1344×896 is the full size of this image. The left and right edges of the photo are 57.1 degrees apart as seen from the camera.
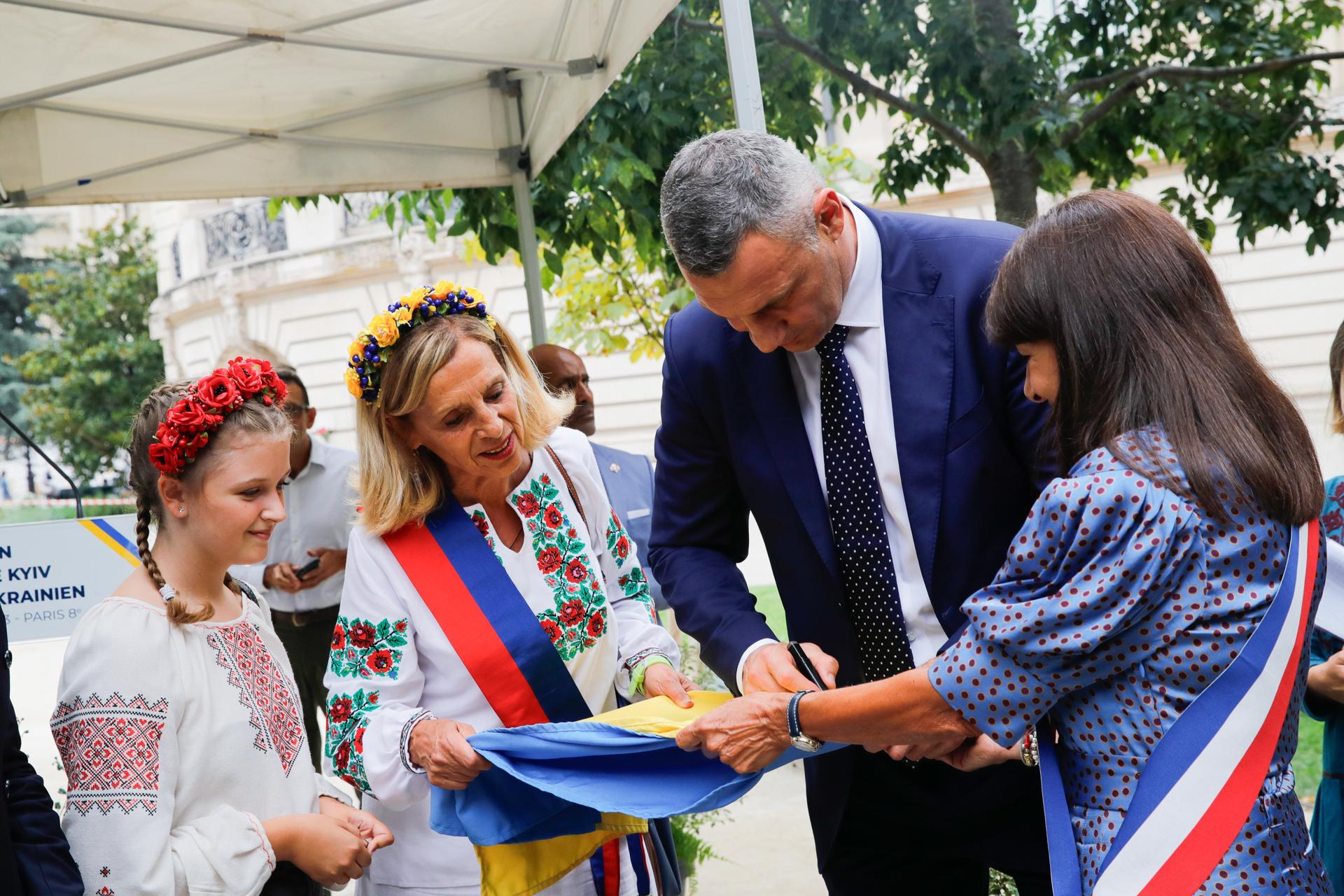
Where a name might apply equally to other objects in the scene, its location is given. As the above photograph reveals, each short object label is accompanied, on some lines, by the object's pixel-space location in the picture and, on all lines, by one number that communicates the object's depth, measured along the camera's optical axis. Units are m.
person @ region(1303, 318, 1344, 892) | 2.74
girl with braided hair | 2.04
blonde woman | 2.37
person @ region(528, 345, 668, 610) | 4.51
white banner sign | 4.97
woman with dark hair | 1.58
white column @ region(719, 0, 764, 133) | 3.23
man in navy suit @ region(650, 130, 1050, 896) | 2.24
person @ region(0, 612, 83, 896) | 1.90
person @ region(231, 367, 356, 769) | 5.45
